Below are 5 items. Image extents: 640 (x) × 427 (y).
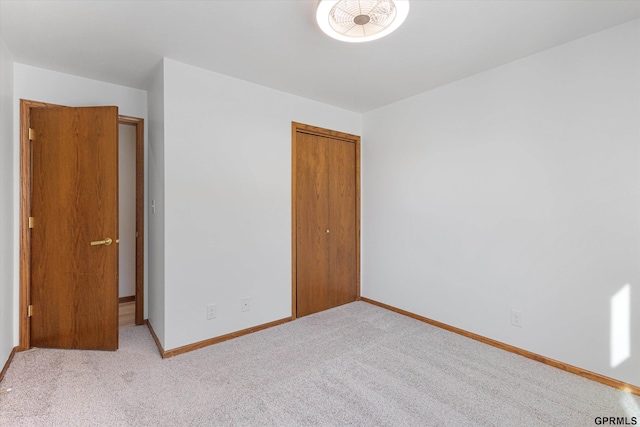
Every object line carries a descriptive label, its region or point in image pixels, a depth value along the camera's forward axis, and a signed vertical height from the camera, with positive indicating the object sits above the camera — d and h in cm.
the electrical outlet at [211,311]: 262 -86
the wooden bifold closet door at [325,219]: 332 -7
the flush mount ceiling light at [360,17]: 155 +109
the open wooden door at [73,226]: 249 -10
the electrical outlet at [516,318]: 245 -87
